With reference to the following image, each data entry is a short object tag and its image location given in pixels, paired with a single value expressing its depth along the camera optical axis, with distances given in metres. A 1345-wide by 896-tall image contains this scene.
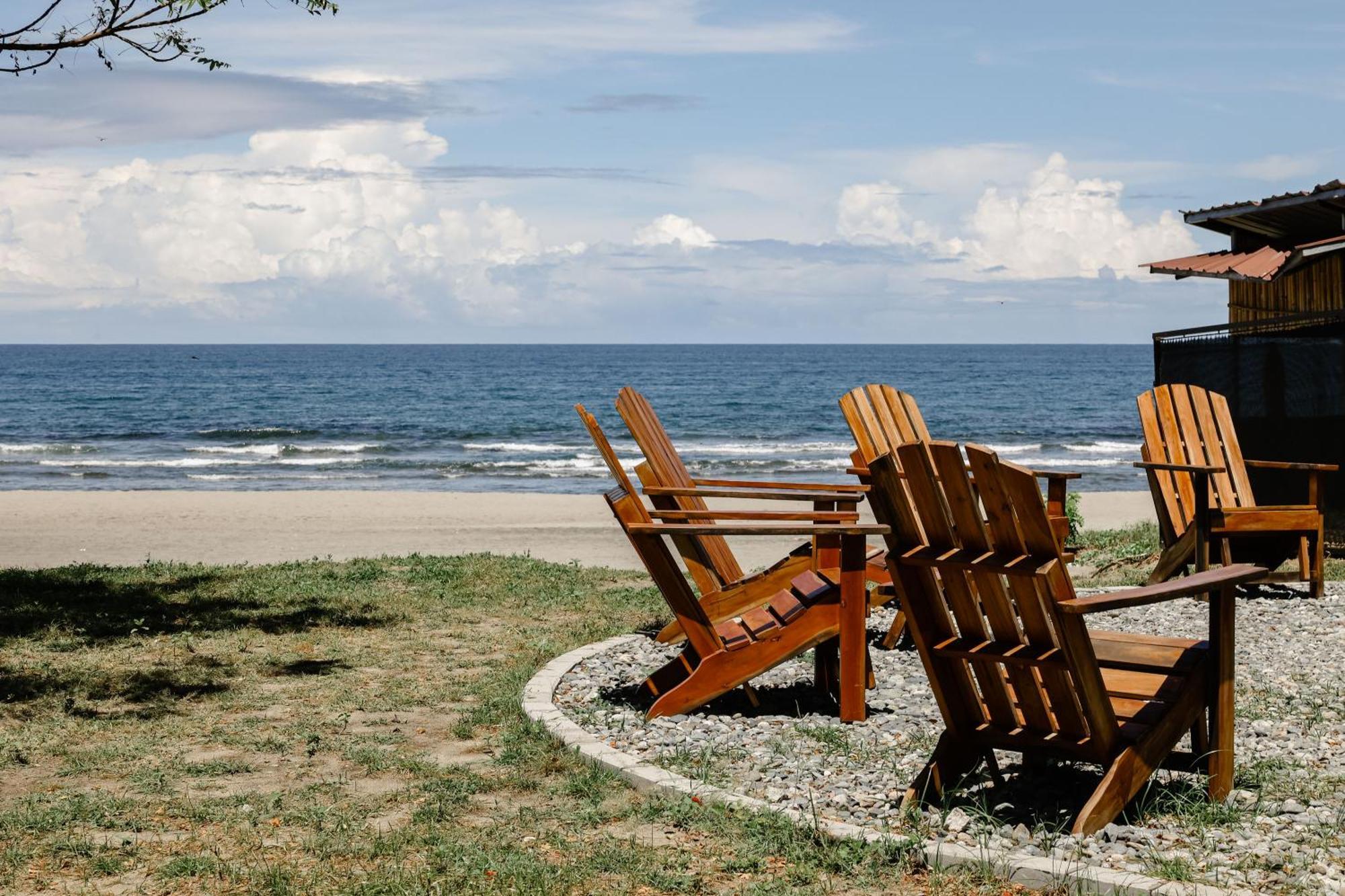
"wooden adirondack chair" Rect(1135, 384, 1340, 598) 7.54
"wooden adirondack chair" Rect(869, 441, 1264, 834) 3.25
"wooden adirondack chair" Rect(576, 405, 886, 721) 4.77
